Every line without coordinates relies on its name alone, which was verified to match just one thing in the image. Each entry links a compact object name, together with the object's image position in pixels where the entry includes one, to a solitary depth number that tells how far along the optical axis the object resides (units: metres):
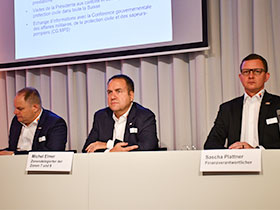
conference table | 1.83
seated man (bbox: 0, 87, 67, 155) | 3.39
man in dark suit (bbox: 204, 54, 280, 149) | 2.83
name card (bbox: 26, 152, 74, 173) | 2.16
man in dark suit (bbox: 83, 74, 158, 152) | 2.98
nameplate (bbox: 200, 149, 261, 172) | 1.83
